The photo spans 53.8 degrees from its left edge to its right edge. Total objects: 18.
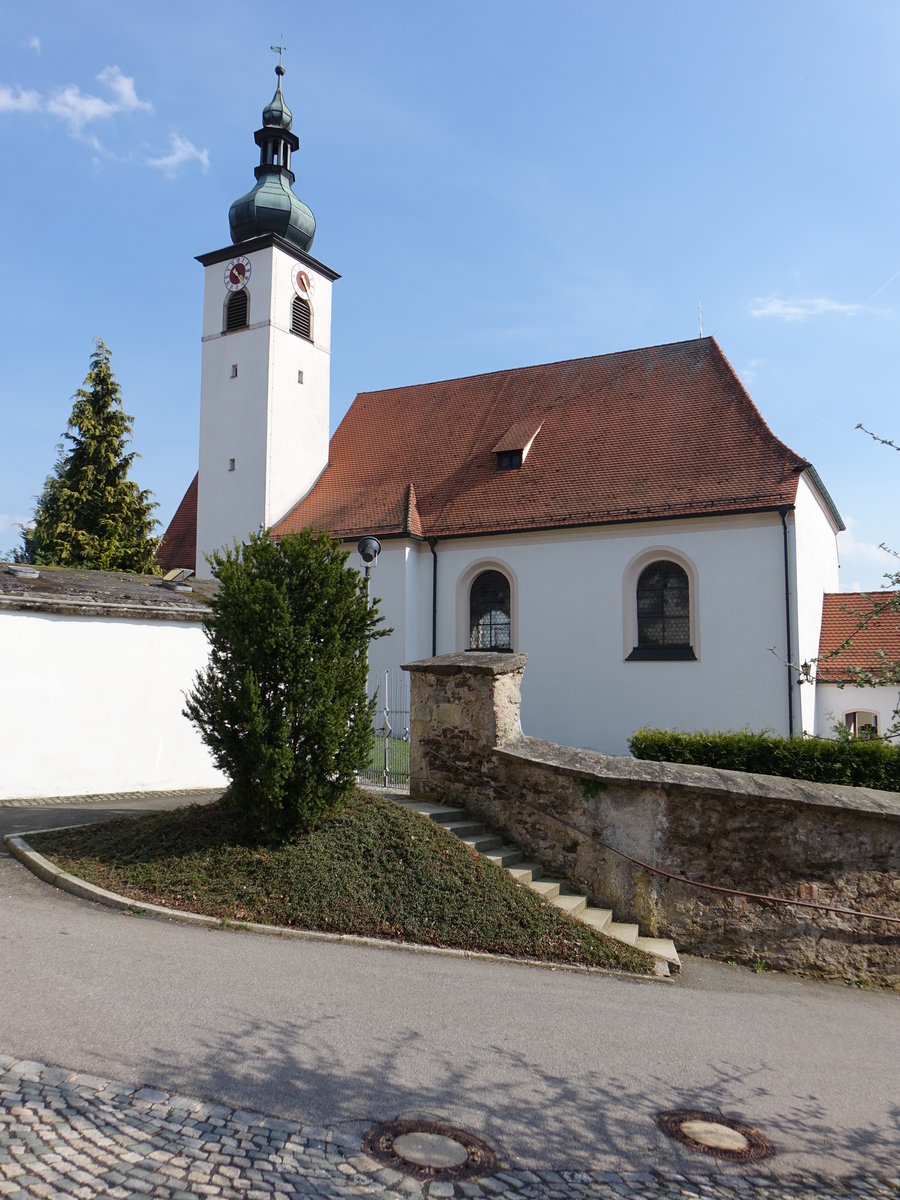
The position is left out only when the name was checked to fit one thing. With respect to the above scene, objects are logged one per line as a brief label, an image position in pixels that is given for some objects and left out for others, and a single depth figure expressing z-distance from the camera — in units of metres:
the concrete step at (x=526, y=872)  8.16
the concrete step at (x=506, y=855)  8.40
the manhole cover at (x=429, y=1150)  3.55
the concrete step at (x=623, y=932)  7.63
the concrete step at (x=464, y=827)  8.72
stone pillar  9.26
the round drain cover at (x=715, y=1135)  4.07
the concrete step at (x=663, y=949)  7.46
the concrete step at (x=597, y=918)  7.75
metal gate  13.57
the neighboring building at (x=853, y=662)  19.64
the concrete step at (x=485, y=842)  8.55
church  17.83
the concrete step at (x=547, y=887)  8.02
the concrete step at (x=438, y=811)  8.88
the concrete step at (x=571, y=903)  7.89
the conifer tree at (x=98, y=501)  26.09
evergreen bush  7.61
